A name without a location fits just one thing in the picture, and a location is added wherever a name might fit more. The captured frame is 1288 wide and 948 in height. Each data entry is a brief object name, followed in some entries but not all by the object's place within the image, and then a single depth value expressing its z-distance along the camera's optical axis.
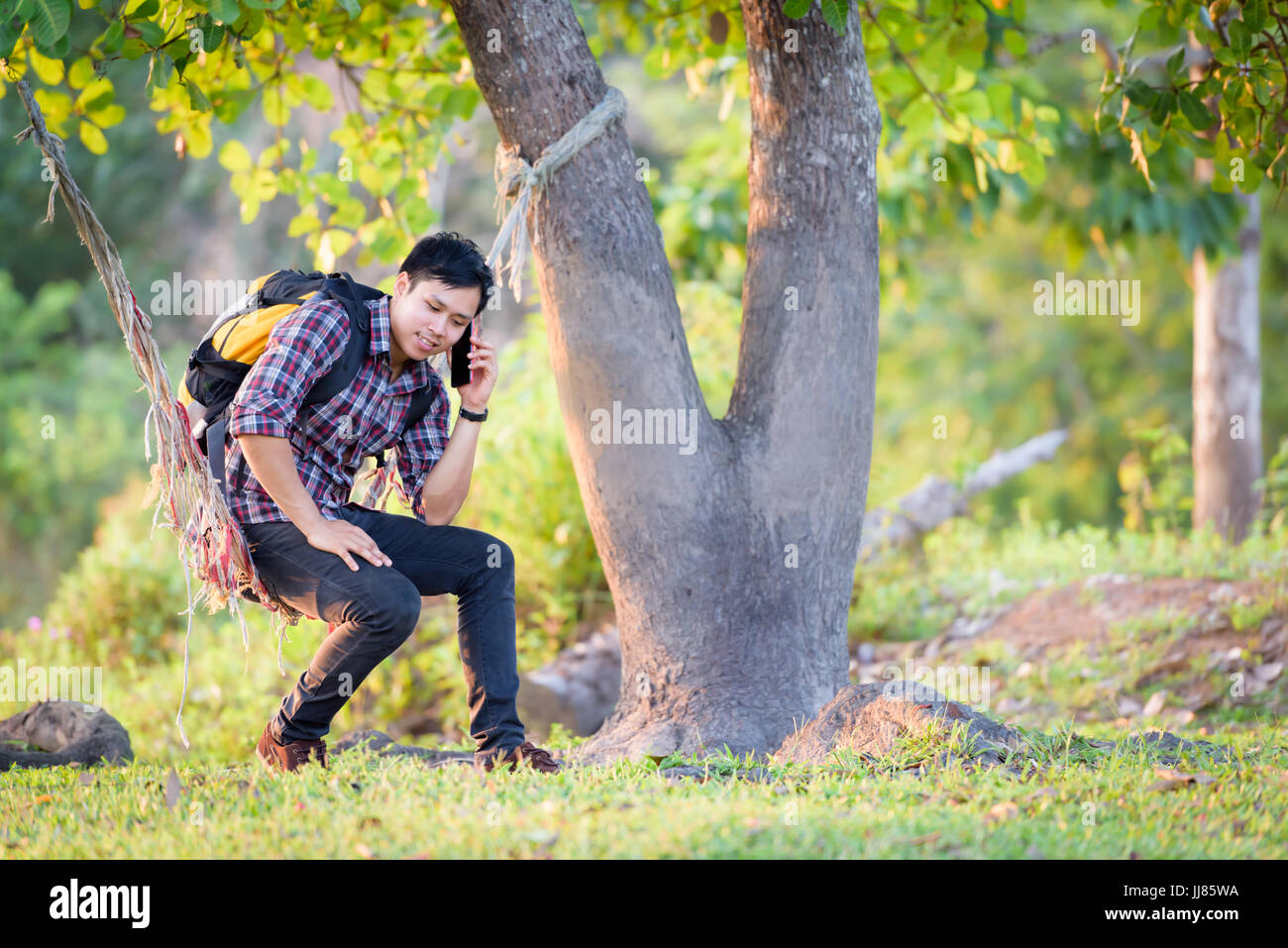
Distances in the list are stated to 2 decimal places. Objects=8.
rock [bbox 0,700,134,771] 8.12
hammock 6.48
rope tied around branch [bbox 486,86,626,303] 7.25
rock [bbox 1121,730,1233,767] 7.21
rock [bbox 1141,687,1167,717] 10.48
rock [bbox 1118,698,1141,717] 10.70
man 6.30
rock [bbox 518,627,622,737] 11.42
